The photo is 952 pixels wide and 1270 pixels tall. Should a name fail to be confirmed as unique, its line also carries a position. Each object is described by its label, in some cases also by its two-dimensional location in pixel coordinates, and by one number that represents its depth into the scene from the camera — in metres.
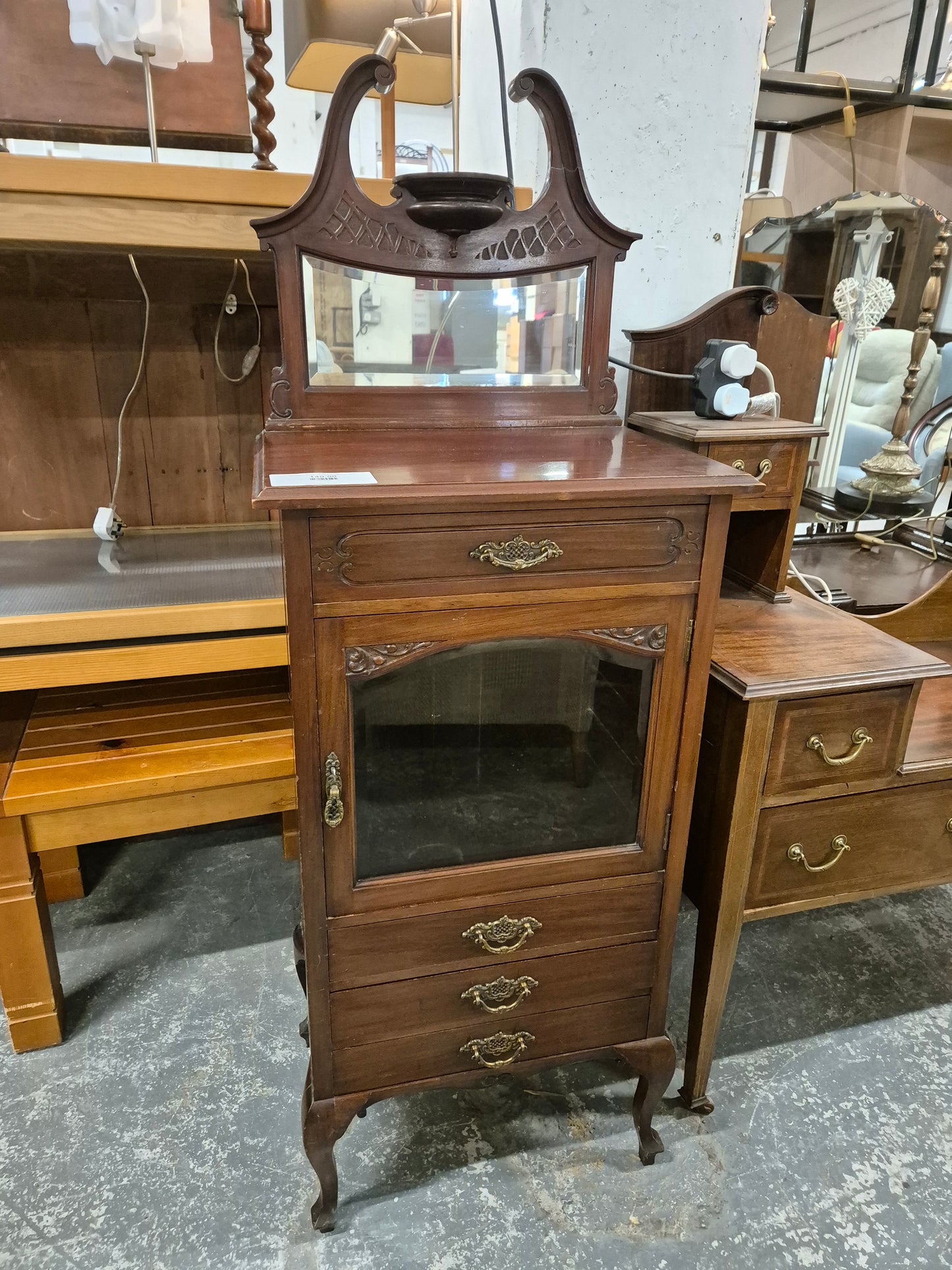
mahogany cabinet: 0.83
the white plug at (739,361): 1.20
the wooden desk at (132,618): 1.20
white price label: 0.77
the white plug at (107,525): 1.55
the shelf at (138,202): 1.13
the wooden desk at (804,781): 1.05
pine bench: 1.25
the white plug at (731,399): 1.20
